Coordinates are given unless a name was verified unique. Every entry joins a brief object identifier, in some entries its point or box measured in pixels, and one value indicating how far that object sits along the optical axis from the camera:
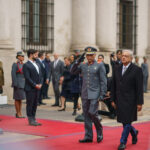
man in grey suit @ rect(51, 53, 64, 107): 15.20
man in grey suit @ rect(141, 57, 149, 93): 22.56
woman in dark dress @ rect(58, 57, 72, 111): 13.69
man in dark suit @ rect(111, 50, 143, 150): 7.88
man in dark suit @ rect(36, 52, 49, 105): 15.53
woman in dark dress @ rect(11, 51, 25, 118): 12.22
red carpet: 8.09
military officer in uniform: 8.50
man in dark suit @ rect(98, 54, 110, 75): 13.73
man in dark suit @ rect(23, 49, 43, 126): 10.77
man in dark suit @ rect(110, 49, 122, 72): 13.71
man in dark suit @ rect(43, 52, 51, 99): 17.46
